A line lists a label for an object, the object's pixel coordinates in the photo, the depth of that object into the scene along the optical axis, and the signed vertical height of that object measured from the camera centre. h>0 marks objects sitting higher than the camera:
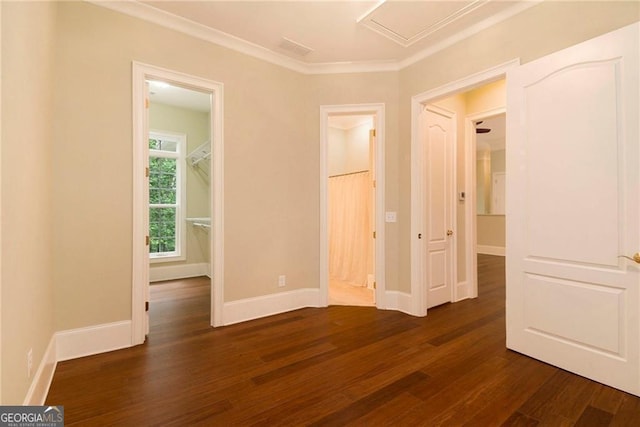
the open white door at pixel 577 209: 1.83 +0.05
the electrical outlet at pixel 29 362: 1.50 -0.79
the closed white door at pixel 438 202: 3.40 +0.17
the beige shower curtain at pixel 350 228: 4.56 -0.20
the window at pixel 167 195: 5.13 +0.41
